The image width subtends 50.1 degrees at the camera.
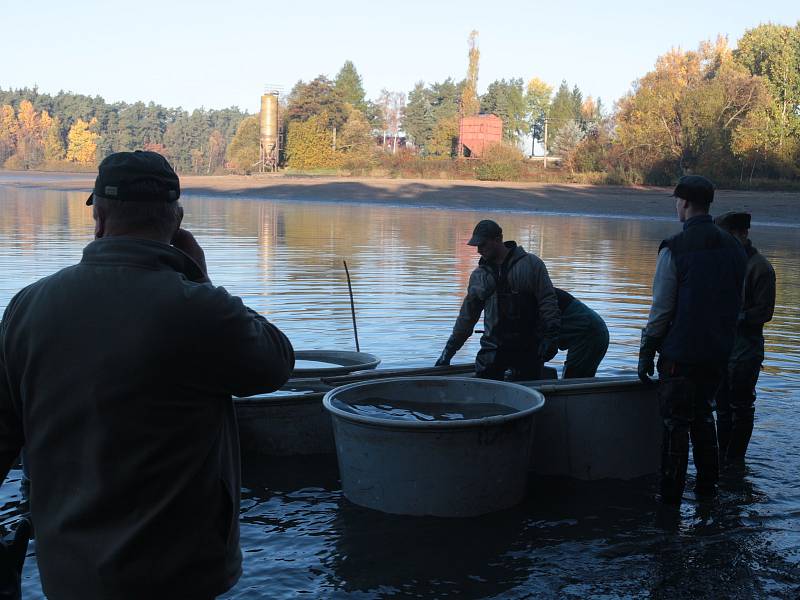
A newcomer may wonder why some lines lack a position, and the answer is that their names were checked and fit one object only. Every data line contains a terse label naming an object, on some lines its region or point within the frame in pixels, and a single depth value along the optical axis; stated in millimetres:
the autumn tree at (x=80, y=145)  125688
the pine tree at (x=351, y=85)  89438
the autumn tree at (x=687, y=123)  51750
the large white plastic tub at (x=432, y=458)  4930
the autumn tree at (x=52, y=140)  124250
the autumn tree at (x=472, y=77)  85375
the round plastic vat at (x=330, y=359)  8234
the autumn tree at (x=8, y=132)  126688
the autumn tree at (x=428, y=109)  101188
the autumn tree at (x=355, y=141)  76438
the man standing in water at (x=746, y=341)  6019
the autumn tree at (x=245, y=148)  87938
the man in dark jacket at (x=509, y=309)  6449
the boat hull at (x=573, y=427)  5684
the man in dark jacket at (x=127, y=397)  2018
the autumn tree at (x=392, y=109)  105500
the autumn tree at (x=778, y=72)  51219
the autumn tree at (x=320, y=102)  81188
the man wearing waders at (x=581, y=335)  6793
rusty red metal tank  74750
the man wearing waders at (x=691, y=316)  5043
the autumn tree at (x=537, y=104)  112250
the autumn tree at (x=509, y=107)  107125
